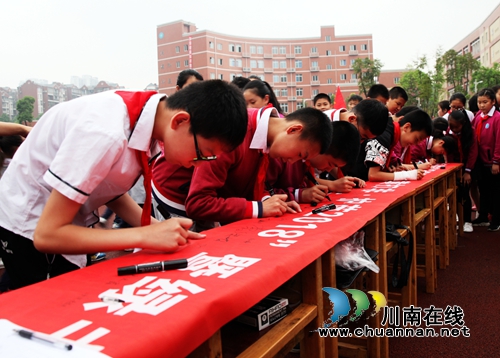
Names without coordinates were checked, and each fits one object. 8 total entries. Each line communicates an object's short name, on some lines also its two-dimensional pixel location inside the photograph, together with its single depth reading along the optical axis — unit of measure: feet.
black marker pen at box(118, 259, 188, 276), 2.95
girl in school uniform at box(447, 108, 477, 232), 15.56
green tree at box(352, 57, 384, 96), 104.61
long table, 2.02
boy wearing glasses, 3.09
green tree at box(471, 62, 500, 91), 82.07
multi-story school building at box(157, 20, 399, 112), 143.02
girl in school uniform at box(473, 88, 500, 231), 15.44
